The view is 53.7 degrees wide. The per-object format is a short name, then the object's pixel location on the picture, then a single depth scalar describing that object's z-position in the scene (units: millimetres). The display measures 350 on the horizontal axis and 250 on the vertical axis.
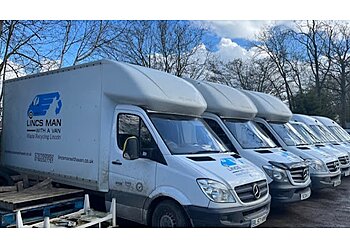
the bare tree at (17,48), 9547
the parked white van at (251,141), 6461
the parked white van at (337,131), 13480
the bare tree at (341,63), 10863
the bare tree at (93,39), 12088
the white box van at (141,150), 4508
